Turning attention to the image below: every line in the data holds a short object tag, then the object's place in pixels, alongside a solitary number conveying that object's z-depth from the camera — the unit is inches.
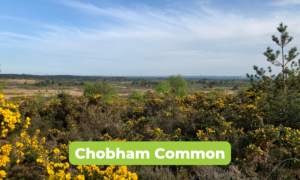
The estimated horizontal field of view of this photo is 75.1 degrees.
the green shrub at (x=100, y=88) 1595.4
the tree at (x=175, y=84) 1416.1
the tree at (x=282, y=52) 280.8
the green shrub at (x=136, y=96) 1320.1
